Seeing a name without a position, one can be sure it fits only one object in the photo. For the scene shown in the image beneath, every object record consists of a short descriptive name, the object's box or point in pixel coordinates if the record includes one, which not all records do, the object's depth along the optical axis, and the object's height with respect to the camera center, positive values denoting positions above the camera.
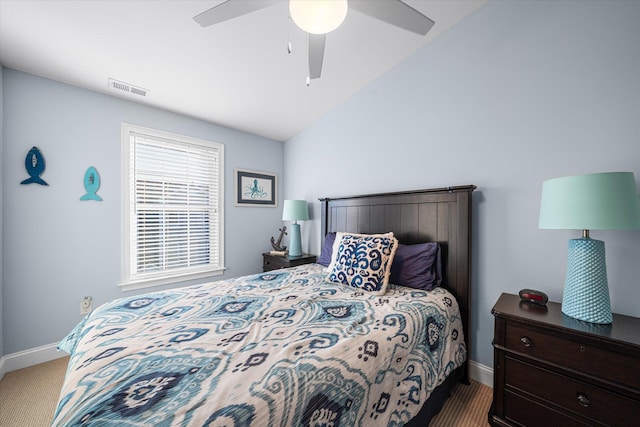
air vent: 2.18 +1.23
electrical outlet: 2.22 -0.88
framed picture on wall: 3.30 +0.39
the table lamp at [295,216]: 3.03 -0.02
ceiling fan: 1.06 +1.02
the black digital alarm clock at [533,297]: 1.33 -0.47
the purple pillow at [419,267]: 1.75 -0.41
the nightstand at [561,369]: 0.97 -0.72
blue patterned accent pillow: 1.68 -0.37
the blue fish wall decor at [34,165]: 1.99 +0.42
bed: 0.69 -0.56
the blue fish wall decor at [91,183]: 2.24 +0.29
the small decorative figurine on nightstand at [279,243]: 3.30 -0.43
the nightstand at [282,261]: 2.83 -0.59
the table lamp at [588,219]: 1.02 -0.01
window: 2.51 +0.07
